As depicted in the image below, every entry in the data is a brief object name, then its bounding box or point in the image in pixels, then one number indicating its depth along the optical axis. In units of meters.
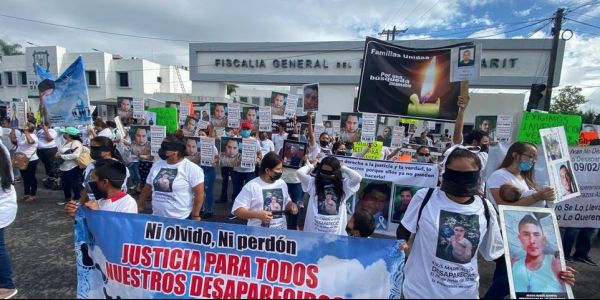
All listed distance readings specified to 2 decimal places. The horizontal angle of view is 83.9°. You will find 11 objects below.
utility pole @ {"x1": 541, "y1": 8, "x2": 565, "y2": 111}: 16.56
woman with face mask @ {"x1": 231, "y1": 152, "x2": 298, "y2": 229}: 3.20
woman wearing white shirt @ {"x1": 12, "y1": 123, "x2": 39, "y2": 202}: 7.27
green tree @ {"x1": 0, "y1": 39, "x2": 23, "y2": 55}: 42.50
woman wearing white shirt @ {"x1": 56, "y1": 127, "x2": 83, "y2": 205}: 6.27
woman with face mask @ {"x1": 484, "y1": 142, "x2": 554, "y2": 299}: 3.03
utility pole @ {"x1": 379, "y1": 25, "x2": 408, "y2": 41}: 27.18
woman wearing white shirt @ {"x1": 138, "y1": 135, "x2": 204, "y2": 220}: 3.74
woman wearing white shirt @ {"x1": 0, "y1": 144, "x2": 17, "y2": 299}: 3.16
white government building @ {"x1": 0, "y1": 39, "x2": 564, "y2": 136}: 23.73
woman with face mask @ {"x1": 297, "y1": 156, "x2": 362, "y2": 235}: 3.25
